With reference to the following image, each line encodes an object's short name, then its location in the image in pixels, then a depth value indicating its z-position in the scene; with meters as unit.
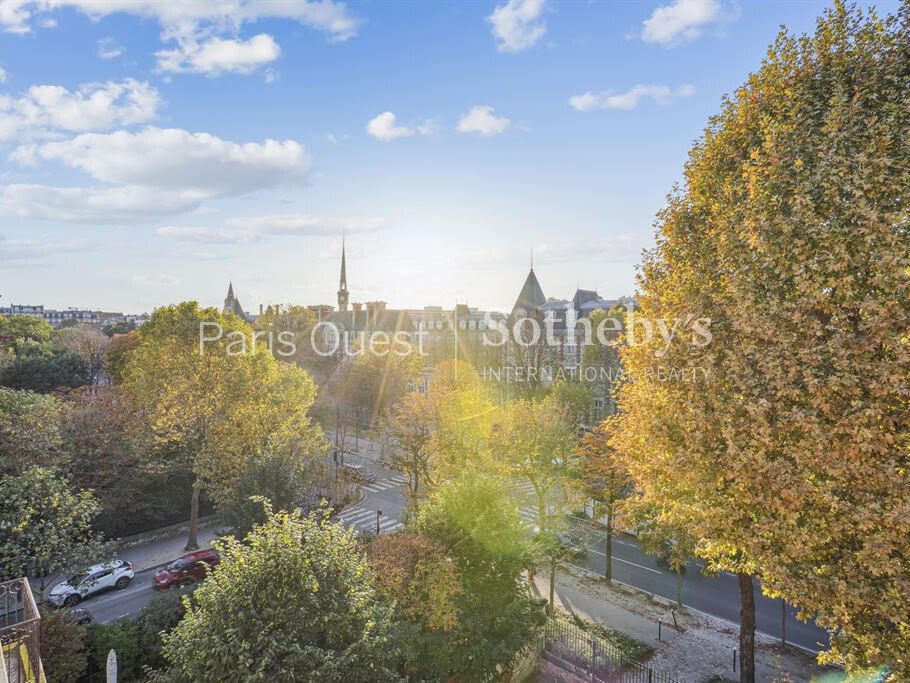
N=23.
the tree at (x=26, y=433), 18.81
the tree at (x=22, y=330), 50.34
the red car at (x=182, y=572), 20.92
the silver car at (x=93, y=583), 19.39
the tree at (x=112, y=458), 23.44
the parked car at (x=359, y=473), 31.44
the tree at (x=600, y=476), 19.81
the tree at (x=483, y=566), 12.84
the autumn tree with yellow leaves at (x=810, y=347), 7.51
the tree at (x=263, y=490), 19.05
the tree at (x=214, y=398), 24.47
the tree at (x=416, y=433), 25.86
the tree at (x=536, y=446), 22.44
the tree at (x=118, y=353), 45.52
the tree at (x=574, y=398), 37.66
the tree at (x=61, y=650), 12.36
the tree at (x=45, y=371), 40.72
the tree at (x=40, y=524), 15.54
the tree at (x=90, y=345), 55.25
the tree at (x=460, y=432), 24.05
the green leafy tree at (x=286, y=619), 8.77
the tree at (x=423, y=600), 12.33
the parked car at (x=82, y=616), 17.28
